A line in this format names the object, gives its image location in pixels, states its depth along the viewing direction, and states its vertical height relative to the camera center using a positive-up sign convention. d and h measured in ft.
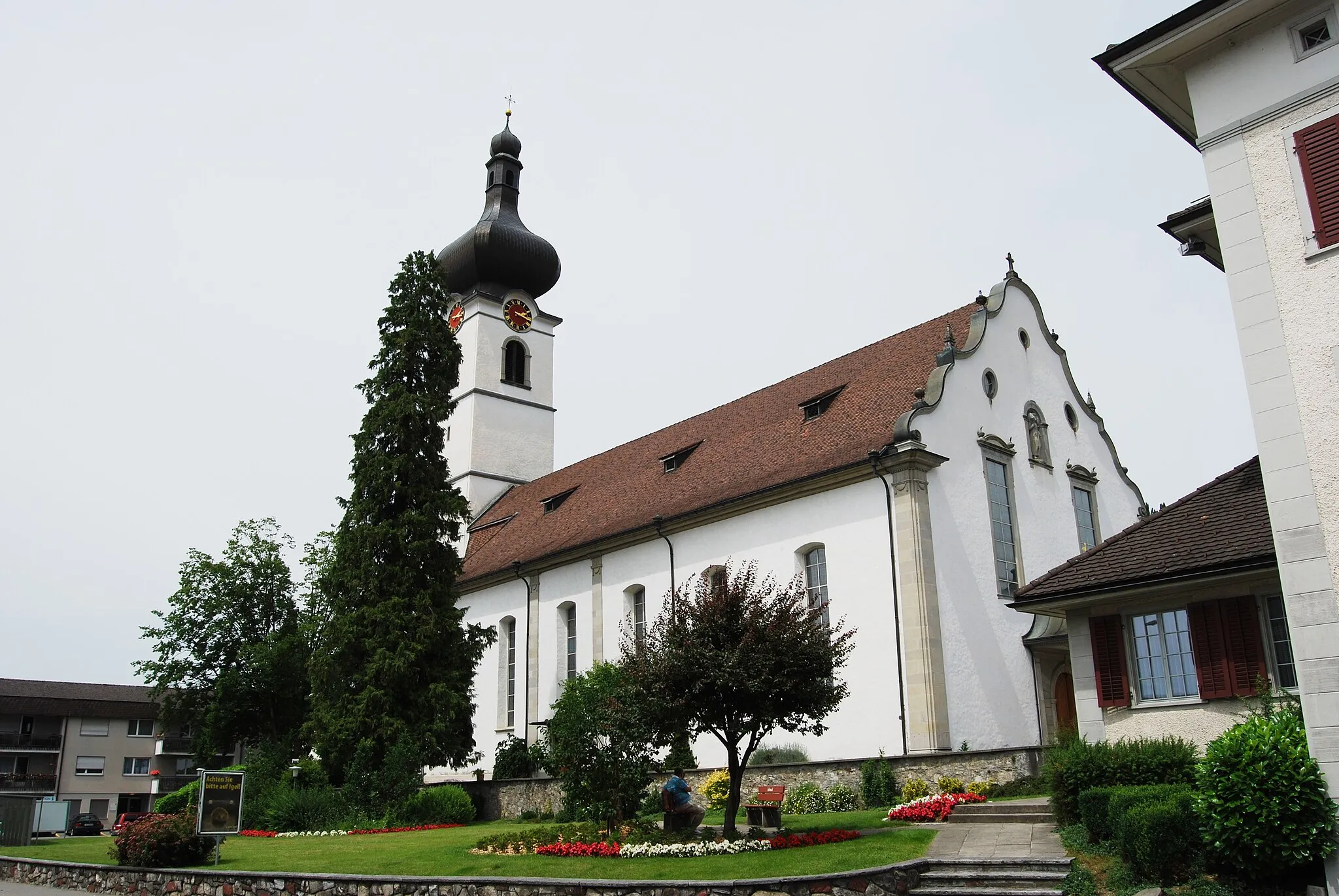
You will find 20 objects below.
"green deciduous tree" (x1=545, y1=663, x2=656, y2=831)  59.47 +0.36
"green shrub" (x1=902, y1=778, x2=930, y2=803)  63.16 -2.06
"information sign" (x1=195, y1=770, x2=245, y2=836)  59.31 -1.62
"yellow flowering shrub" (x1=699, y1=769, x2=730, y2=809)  71.36 -2.00
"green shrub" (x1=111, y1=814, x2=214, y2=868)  57.72 -3.58
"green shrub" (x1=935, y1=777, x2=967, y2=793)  61.82 -1.88
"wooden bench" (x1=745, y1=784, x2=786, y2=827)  56.13 -2.72
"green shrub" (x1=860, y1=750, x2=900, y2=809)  64.39 -1.72
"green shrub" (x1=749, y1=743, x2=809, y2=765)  79.46 +0.12
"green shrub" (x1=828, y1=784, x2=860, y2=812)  66.18 -2.60
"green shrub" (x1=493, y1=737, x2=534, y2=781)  98.27 +0.20
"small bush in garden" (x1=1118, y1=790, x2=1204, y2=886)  37.19 -3.22
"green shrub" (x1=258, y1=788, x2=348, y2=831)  79.92 -2.83
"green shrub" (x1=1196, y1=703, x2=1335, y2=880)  34.88 -1.91
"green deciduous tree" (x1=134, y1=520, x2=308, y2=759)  131.54 +14.10
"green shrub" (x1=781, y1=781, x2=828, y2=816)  67.46 -2.67
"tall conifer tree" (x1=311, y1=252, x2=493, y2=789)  86.89 +14.92
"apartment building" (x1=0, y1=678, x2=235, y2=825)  209.87 +5.06
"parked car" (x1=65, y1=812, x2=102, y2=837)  165.58 -7.25
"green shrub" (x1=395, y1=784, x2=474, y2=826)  80.64 -2.98
